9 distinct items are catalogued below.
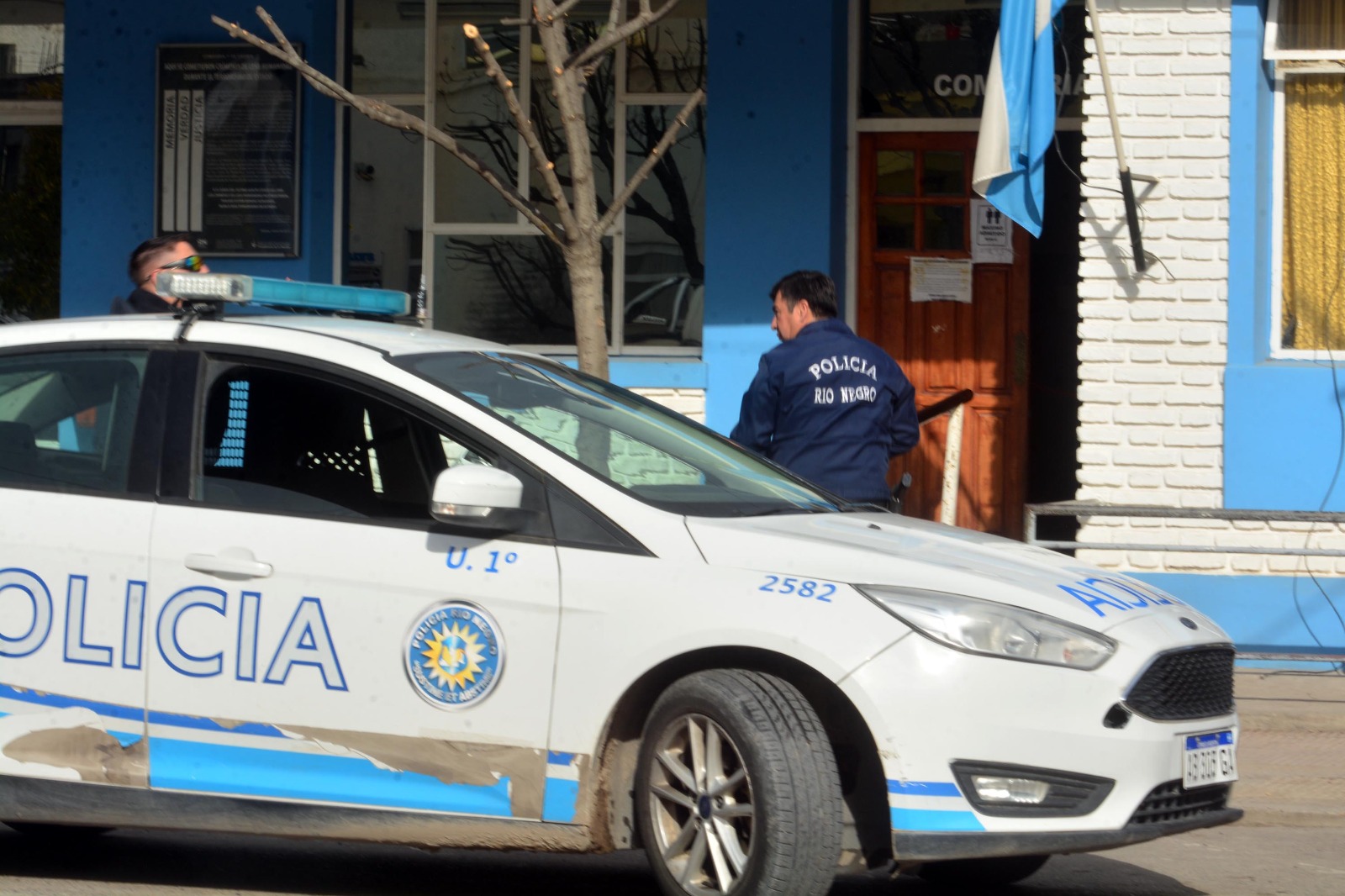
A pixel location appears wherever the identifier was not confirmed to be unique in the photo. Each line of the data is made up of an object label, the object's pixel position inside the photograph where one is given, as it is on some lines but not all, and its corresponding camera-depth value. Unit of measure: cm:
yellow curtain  1507
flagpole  1464
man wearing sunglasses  1219
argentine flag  1423
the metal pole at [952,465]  1490
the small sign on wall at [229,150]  1720
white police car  731
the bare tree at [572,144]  1097
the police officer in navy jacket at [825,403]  1195
